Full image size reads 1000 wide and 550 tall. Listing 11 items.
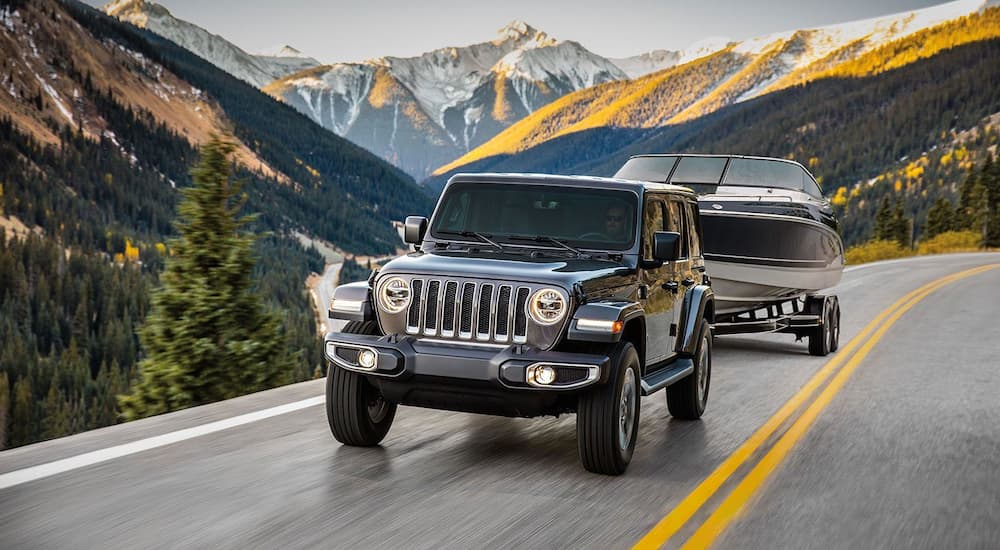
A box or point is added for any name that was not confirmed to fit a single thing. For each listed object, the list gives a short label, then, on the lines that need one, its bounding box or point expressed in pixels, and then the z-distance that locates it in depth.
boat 11.98
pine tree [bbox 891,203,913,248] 101.12
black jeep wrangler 5.91
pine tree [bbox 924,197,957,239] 104.06
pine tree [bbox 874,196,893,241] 101.50
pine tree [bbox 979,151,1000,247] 90.25
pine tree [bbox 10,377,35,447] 86.81
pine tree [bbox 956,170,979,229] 102.50
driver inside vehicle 7.23
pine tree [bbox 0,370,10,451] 81.11
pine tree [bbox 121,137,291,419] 10.38
